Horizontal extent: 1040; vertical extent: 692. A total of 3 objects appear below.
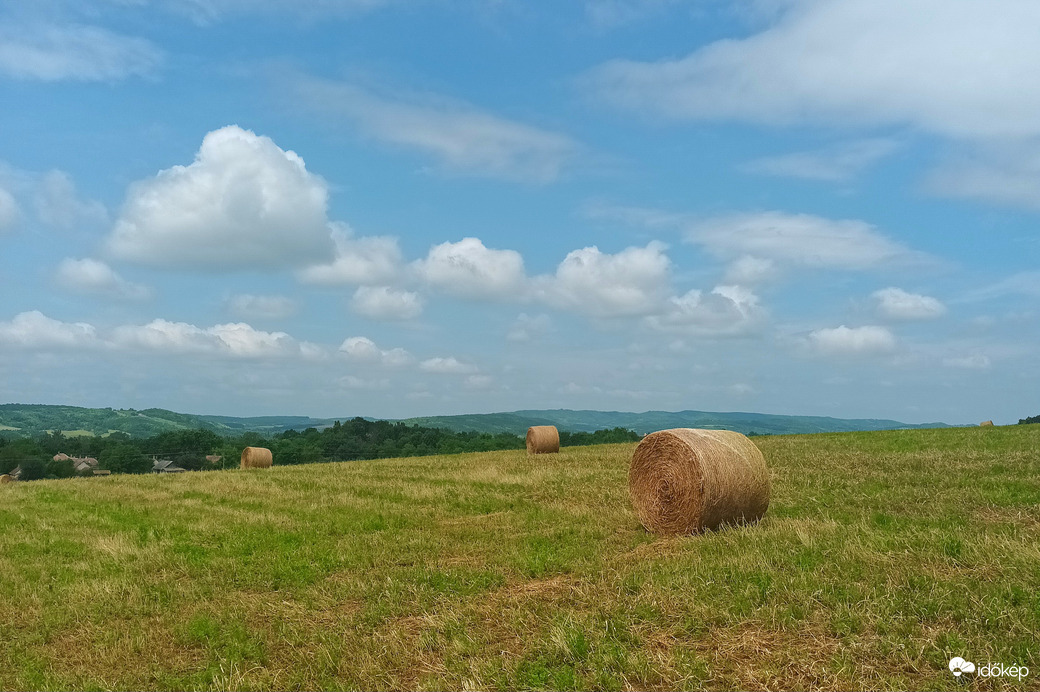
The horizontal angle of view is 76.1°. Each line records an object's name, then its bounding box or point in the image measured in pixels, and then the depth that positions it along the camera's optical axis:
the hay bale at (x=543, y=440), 31.47
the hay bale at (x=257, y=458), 31.88
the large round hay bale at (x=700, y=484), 11.54
